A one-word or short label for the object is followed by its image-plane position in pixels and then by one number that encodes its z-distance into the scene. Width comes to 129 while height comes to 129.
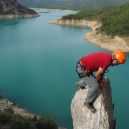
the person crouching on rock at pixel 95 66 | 2.70
